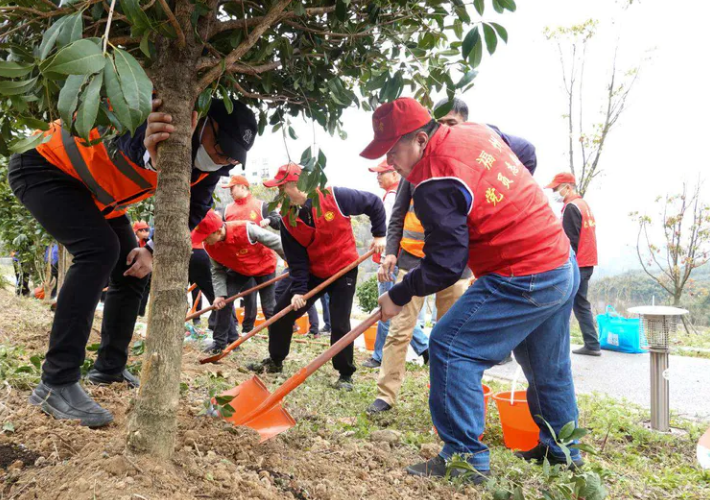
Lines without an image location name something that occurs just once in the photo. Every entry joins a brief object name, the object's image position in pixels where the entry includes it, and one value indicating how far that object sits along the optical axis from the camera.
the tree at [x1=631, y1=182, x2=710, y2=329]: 9.50
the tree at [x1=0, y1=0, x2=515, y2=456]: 1.37
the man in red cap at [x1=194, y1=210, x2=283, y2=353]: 5.22
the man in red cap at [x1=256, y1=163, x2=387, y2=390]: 3.94
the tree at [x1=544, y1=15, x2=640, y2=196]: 9.21
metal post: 3.12
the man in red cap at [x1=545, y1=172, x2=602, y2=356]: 5.91
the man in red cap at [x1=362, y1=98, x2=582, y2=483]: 2.03
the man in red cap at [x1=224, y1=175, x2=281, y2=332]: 6.72
